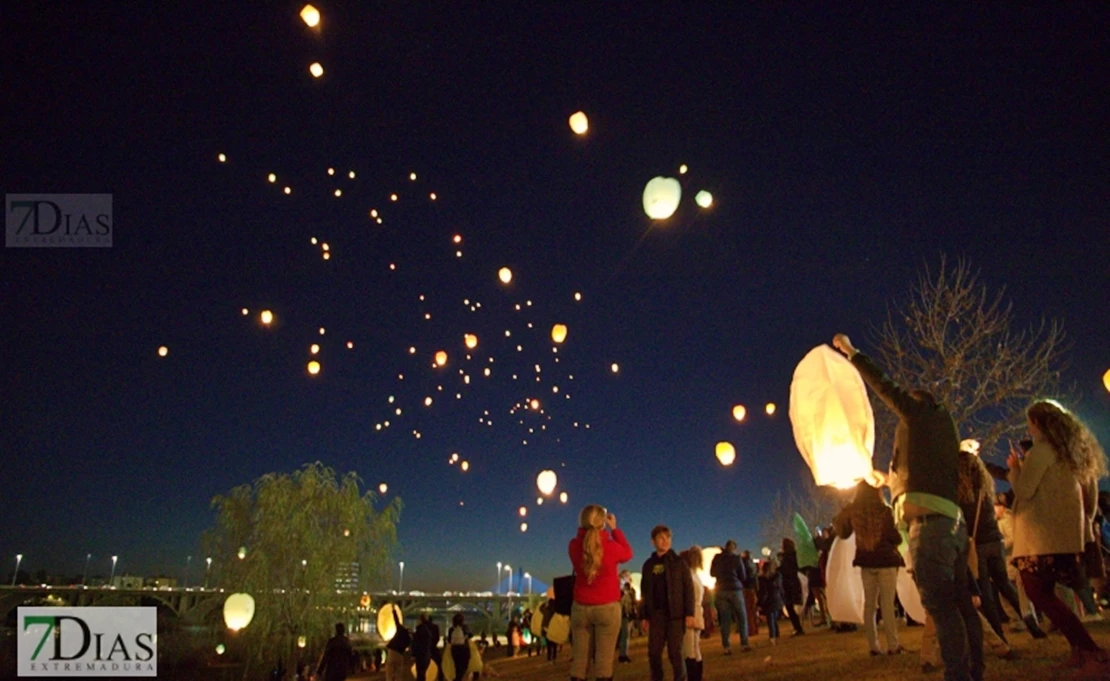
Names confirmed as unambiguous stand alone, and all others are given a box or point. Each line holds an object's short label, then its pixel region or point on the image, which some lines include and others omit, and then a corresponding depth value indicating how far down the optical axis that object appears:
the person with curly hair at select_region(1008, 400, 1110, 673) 4.86
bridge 38.09
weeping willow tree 28.98
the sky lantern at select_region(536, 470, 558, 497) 13.10
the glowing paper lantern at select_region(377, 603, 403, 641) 14.51
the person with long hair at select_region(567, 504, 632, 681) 6.52
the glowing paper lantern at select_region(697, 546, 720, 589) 17.13
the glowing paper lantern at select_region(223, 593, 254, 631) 22.50
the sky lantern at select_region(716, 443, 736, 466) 13.22
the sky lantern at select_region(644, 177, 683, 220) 10.88
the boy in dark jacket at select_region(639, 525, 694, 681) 6.89
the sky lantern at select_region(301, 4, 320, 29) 10.81
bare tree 18.08
